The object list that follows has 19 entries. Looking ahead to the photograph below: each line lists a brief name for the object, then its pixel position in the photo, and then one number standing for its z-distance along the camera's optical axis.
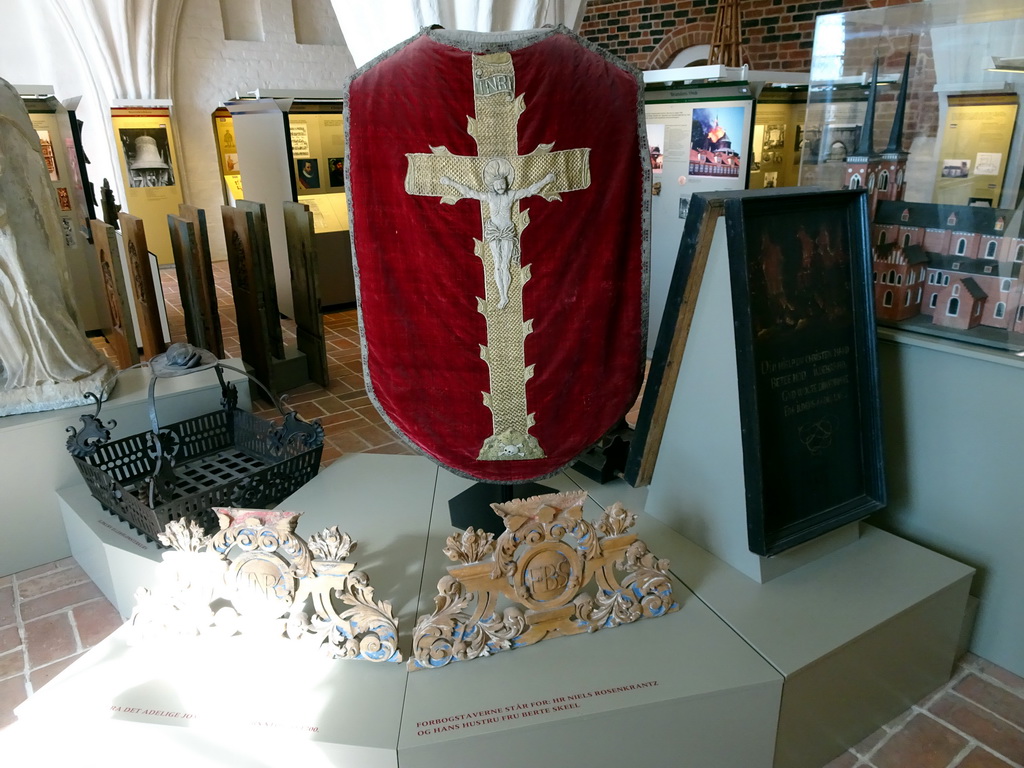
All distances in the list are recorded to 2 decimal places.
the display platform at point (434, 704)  1.63
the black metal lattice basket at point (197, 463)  2.44
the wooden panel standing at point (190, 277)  4.68
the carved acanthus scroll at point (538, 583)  1.77
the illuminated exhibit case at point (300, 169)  6.59
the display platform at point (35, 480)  2.79
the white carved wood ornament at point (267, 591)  1.79
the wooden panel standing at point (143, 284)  4.70
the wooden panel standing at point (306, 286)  4.82
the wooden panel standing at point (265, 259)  4.62
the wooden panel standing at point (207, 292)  4.73
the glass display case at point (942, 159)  2.23
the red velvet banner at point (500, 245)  2.00
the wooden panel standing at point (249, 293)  4.62
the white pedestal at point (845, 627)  1.86
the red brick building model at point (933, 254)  2.20
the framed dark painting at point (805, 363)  1.98
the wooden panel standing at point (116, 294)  4.82
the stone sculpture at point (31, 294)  2.91
